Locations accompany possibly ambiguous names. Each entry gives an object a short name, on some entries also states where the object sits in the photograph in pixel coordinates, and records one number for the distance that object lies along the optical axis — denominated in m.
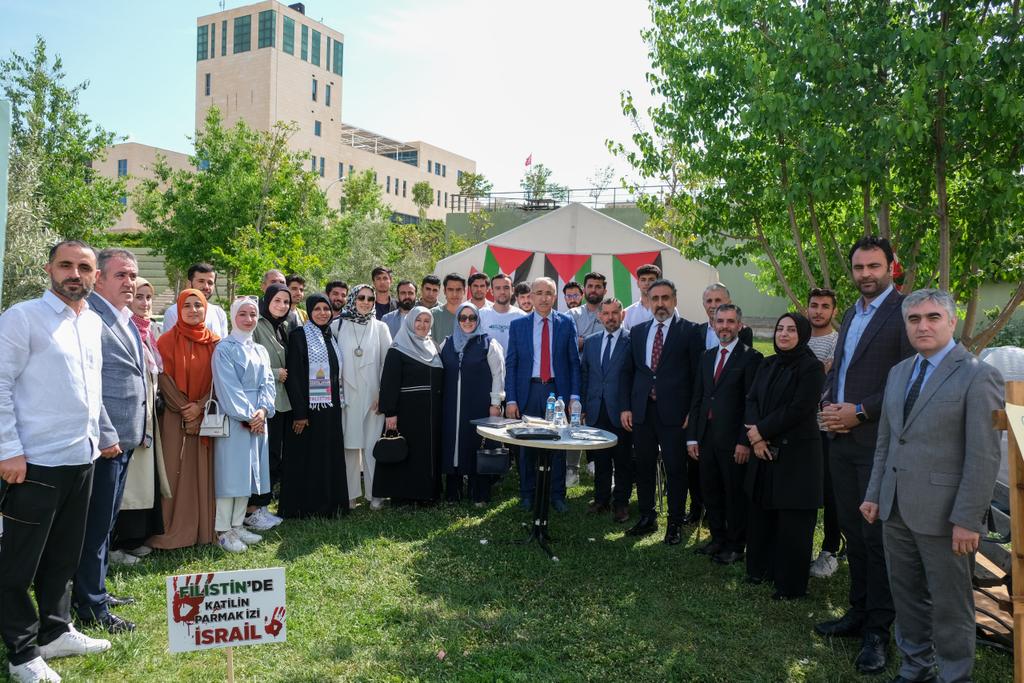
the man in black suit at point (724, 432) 5.27
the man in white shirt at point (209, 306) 6.14
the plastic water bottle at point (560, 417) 5.77
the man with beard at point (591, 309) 7.81
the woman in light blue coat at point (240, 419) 5.26
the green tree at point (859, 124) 5.28
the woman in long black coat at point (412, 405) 6.47
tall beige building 60.34
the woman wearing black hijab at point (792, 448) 4.62
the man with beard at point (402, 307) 7.53
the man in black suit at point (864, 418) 3.92
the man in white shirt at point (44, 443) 3.28
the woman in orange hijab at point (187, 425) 5.14
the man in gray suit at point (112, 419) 3.98
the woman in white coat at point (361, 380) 6.49
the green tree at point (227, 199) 29.02
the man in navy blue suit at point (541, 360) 6.52
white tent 9.88
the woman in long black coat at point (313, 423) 6.14
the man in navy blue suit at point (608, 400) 6.36
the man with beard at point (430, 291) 7.57
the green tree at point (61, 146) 24.91
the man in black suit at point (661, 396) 5.85
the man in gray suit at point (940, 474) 3.16
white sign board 2.89
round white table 5.14
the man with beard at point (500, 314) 7.44
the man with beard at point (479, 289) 8.23
